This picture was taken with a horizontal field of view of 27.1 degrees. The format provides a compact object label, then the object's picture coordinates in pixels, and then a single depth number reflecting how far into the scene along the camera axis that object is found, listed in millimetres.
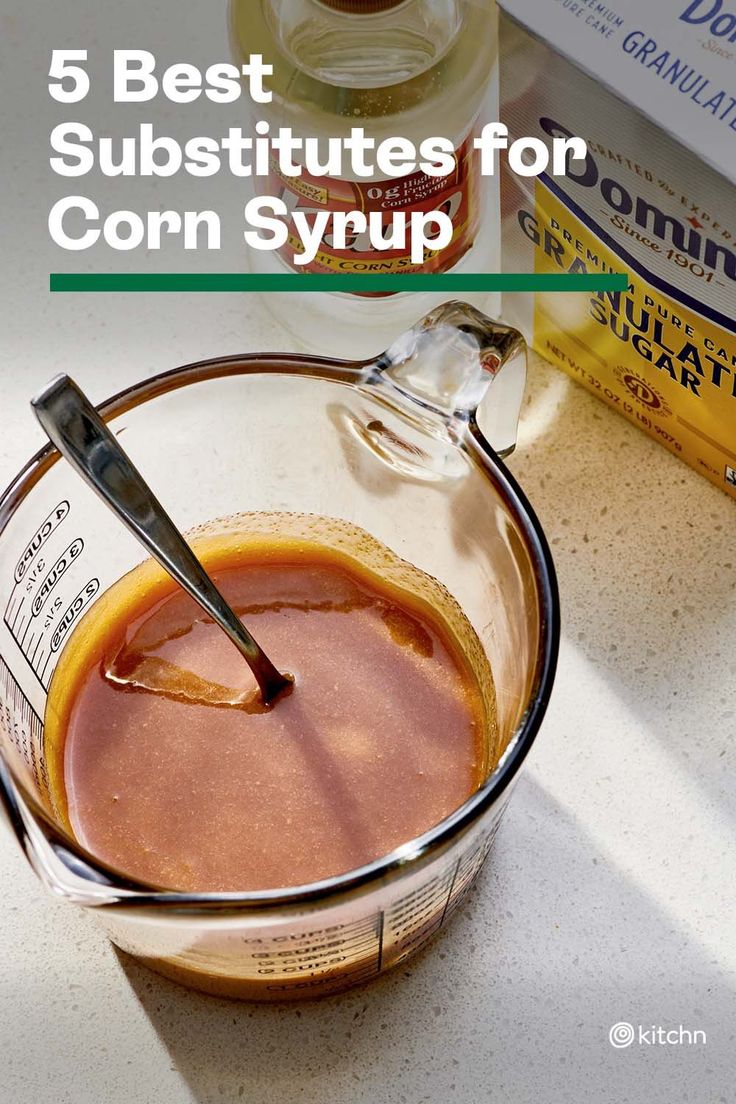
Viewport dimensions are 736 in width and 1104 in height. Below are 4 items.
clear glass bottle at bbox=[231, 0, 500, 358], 975
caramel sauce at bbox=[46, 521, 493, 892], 821
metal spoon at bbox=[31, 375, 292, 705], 732
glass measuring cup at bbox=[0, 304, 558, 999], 683
